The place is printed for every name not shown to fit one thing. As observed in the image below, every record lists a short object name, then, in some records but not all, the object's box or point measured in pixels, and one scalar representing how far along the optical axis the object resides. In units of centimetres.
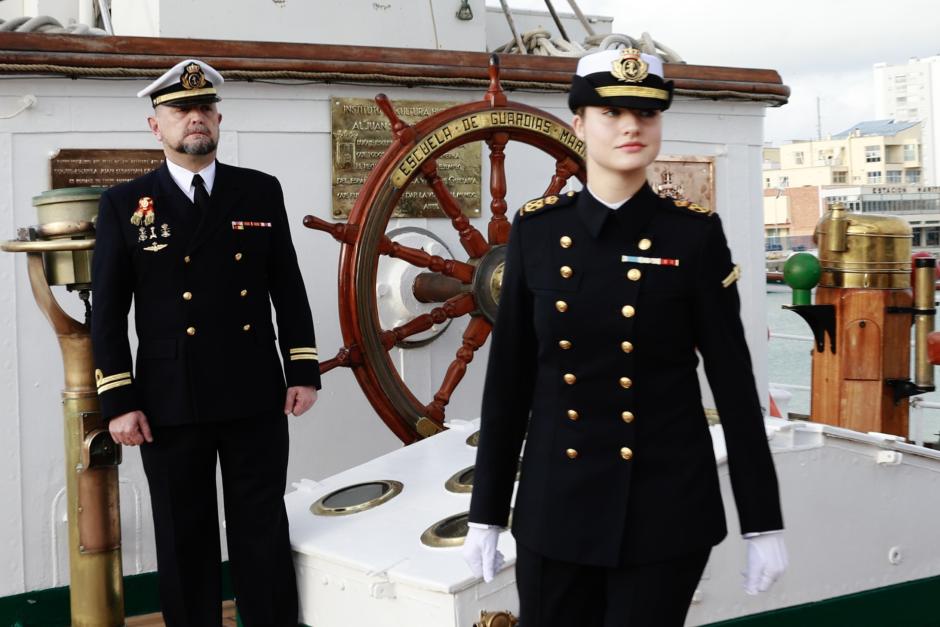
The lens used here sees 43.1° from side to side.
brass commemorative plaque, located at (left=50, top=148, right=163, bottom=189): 285
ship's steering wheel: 268
